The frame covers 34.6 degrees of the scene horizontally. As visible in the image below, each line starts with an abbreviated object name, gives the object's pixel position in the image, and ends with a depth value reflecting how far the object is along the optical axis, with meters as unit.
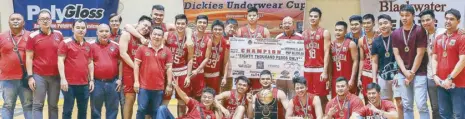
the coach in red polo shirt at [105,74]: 9.40
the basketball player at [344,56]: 9.83
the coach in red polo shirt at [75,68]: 9.05
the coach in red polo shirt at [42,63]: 8.99
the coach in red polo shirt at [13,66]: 9.19
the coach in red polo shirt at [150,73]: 9.20
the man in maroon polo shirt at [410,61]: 9.01
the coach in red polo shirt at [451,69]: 8.49
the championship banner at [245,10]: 14.88
